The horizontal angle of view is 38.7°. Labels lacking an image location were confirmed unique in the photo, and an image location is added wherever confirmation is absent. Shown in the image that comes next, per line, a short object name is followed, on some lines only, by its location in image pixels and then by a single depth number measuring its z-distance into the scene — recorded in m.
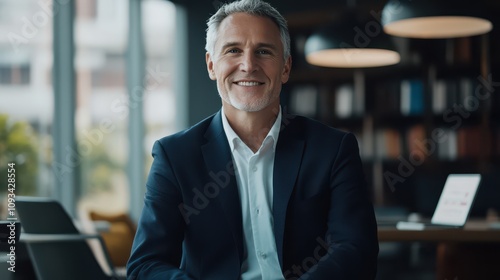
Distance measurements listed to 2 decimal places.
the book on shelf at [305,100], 7.84
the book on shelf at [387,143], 7.34
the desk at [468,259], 3.83
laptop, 3.59
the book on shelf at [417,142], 7.14
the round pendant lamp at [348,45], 5.01
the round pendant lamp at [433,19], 4.48
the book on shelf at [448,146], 7.02
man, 1.90
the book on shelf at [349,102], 7.53
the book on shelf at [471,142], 6.86
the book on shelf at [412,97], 7.14
